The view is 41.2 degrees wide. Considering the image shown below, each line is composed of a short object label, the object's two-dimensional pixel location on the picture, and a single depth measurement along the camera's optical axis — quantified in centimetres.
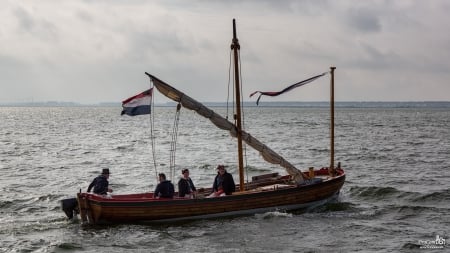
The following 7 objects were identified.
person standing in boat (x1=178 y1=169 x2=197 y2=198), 2597
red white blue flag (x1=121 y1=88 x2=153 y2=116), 2502
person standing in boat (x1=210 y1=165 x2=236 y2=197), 2639
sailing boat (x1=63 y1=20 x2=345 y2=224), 2502
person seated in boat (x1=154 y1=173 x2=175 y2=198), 2542
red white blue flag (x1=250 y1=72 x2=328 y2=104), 2716
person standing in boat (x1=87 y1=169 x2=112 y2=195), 2588
